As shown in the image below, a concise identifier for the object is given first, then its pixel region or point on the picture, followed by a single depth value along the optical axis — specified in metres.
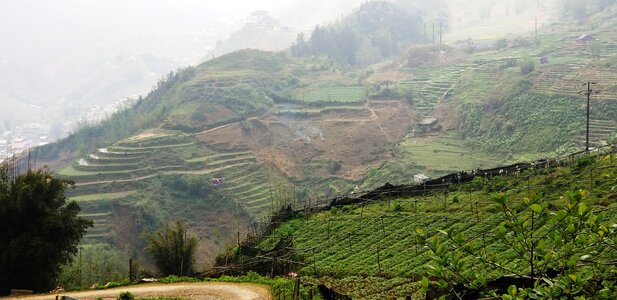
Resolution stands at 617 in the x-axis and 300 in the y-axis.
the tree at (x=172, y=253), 26.77
